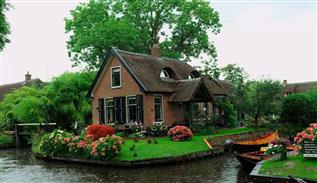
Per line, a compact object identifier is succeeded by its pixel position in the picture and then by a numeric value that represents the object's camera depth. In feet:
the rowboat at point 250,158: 44.63
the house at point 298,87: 187.65
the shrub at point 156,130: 68.71
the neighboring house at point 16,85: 133.11
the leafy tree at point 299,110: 81.82
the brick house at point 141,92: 73.24
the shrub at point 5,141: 86.51
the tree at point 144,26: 105.71
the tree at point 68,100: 89.86
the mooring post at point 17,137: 89.41
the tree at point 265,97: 80.44
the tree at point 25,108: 88.69
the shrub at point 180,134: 61.24
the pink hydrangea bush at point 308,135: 37.17
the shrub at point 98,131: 58.74
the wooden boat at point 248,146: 56.40
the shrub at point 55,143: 58.24
